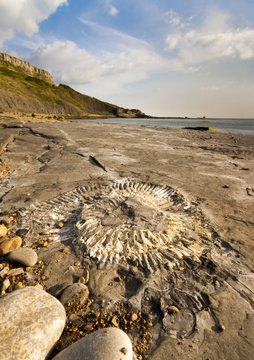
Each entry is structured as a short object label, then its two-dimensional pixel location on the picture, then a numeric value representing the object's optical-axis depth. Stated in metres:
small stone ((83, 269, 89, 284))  0.62
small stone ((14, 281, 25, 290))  0.57
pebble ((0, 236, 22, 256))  0.70
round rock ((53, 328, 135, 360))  0.38
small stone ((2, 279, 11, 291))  0.57
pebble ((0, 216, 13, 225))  0.89
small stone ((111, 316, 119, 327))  0.49
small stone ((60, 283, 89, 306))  0.54
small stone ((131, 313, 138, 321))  0.51
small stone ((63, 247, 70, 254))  0.75
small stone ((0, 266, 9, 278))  0.62
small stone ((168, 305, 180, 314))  0.53
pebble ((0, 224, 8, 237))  0.80
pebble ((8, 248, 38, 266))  0.66
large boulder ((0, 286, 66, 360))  0.38
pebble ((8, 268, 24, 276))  0.62
